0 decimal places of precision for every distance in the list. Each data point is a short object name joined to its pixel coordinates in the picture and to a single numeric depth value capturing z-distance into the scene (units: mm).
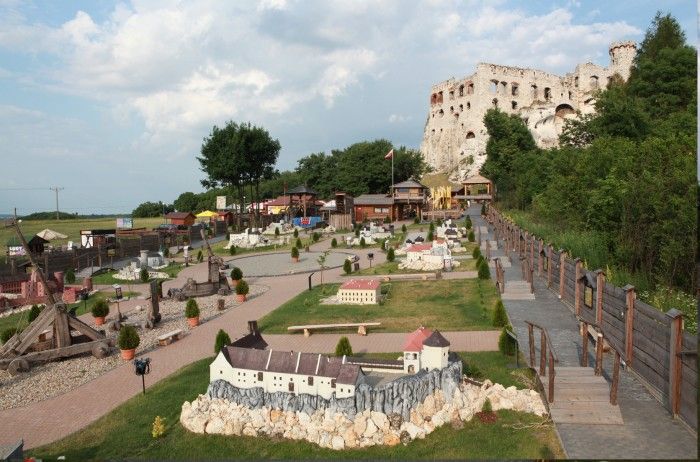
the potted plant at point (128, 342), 16531
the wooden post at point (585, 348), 12078
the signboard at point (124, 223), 56500
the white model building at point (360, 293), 22719
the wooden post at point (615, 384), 10070
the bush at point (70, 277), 31531
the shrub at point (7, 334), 18172
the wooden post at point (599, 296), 15367
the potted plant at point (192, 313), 20484
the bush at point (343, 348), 14352
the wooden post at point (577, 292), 17762
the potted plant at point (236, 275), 28156
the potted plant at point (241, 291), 24719
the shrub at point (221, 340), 15812
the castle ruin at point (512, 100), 88562
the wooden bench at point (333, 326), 18172
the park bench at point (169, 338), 18109
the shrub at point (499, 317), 17672
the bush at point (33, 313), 21984
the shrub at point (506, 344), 14438
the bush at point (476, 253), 31247
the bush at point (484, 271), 25631
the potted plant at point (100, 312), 21578
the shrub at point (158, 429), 10969
